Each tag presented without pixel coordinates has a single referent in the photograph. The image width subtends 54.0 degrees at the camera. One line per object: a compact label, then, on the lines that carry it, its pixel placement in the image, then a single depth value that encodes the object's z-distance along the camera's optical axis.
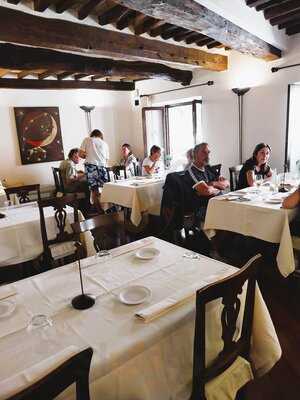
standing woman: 4.91
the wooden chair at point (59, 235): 2.39
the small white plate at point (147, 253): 1.64
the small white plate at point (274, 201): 2.53
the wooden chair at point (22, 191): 3.16
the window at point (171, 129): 6.06
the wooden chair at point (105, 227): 1.89
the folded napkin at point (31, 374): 0.80
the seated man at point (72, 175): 5.12
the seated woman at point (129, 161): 5.58
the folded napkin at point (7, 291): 1.32
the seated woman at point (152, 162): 4.70
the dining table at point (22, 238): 2.33
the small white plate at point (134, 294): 1.23
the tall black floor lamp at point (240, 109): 4.59
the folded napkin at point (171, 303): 1.10
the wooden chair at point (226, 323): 0.94
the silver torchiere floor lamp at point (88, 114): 6.28
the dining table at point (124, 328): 0.94
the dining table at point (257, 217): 2.29
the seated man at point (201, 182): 3.18
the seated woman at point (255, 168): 3.38
